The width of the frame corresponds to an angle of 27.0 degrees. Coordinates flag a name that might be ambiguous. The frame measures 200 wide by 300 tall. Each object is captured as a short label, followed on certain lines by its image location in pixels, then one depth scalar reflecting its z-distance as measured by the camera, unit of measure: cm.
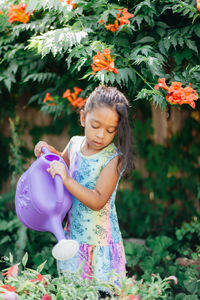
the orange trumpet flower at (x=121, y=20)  234
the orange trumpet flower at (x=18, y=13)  270
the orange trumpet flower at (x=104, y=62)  226
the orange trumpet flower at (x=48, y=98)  304
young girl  194
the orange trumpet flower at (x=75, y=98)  285
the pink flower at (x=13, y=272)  184
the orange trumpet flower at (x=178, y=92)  224
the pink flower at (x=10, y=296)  165
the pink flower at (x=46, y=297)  169
